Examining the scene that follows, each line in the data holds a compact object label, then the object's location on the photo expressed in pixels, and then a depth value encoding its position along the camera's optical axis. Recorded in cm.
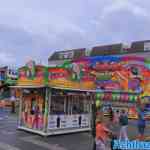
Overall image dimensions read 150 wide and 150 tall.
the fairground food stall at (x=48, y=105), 912
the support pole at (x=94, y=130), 668
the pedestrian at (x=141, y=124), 909
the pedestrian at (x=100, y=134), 602
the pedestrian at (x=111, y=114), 1402
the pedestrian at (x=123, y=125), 876
